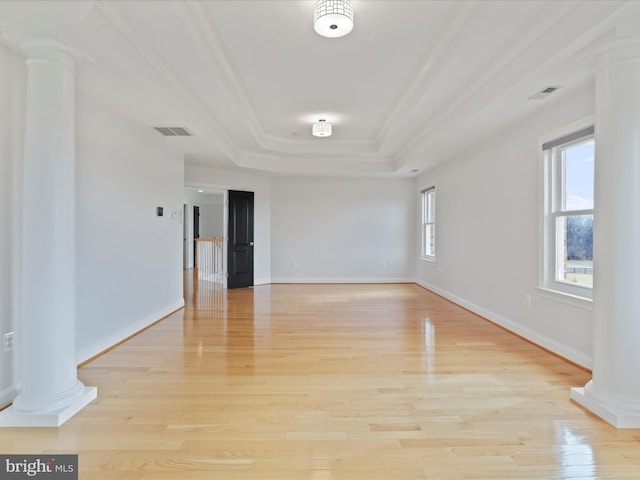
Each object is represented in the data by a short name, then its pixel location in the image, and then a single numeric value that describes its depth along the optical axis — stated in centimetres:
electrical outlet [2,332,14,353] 236
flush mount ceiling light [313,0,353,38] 233
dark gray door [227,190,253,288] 718
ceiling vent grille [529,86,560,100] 305
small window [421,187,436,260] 734
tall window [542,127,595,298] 321
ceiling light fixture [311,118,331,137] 511
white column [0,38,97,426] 218
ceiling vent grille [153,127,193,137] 425
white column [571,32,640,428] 215
